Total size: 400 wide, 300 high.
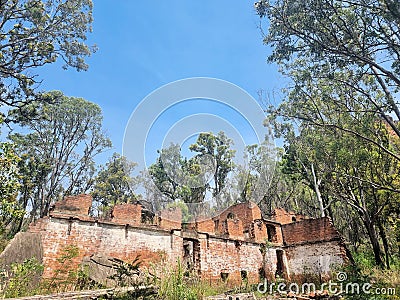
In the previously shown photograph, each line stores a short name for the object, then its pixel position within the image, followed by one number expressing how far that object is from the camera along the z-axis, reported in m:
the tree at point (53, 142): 20.27
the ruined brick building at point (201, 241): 10.07
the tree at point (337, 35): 7.93
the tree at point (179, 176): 24.36
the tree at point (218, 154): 24.31
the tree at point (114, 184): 25.69
